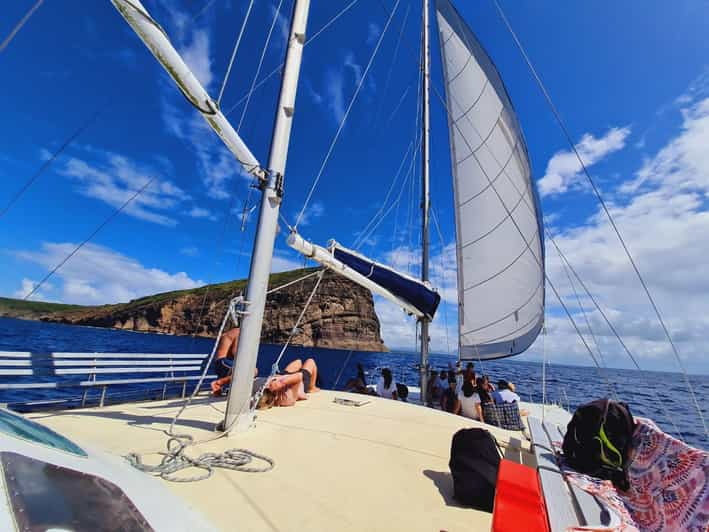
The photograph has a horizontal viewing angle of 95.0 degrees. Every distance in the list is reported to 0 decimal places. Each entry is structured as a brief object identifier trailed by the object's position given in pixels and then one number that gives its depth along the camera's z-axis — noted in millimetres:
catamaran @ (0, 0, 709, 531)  1325
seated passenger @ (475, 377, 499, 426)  5922
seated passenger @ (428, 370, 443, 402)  8585
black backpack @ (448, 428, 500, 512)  2473
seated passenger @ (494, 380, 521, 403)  6066
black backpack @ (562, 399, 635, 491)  2537
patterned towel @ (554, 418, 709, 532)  2033
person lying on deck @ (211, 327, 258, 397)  4910
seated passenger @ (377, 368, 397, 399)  7781
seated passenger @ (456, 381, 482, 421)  6125
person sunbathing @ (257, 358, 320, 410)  5031
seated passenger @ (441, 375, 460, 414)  6996
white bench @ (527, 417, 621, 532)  1809
